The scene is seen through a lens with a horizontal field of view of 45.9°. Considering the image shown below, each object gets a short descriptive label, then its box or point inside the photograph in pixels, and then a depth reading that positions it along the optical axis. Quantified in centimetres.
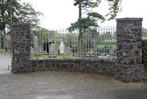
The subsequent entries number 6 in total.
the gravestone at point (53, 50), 968
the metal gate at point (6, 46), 1037
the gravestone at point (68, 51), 953
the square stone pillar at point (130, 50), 732
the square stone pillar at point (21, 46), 893
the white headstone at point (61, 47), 960
